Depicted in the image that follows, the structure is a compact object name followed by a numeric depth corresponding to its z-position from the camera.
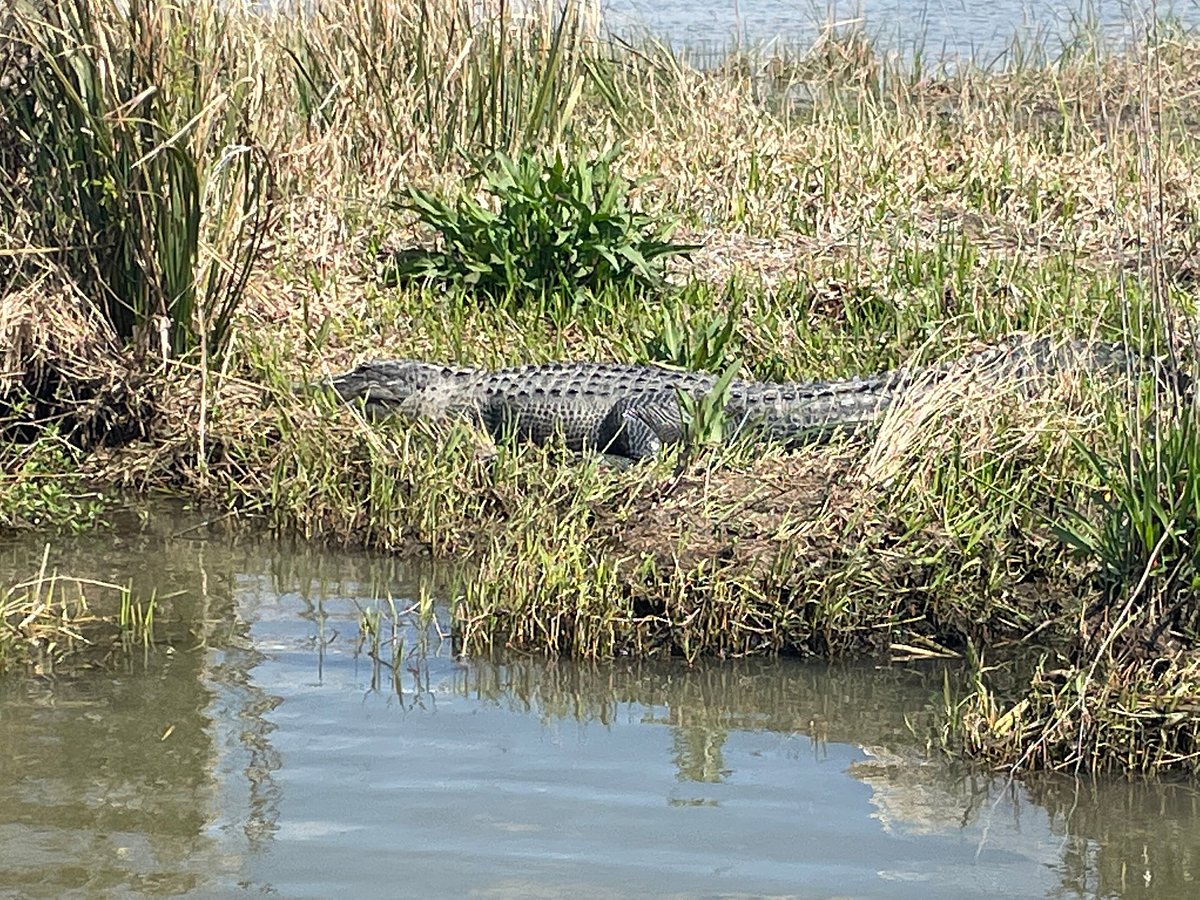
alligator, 12.01
